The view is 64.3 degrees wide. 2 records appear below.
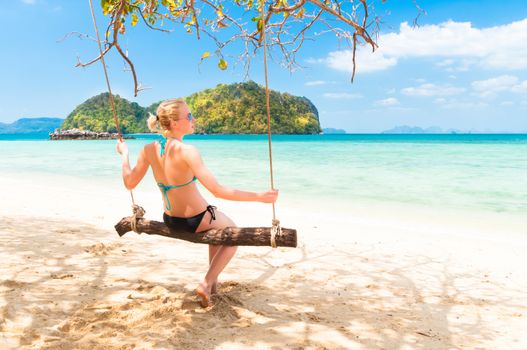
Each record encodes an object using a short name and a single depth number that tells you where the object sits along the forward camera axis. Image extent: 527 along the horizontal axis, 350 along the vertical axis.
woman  2.59
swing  2.60
